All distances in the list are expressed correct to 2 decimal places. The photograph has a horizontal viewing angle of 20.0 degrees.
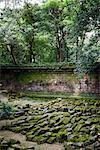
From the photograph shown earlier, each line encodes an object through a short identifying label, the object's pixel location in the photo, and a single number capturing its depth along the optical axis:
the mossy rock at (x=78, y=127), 10.43
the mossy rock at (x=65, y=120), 11.35
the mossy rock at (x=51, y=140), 9.42
